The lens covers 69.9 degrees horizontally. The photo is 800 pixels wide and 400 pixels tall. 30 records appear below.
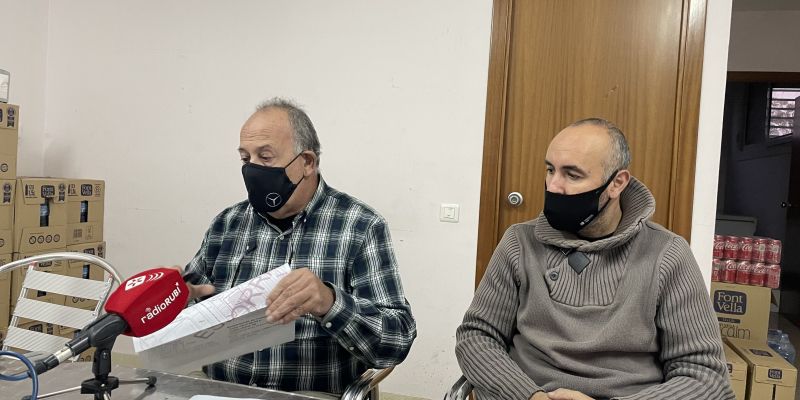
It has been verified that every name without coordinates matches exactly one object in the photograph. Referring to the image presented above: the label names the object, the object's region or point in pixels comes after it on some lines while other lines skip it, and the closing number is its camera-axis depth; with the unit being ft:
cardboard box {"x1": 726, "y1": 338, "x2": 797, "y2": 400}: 8.57
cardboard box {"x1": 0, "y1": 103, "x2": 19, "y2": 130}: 8.28
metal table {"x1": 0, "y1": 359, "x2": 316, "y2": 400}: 3.48
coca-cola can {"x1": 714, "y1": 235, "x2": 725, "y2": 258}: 11.30
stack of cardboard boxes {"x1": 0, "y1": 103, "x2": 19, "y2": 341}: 8.25
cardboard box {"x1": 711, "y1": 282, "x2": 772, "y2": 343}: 10.37
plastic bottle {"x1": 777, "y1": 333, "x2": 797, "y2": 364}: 11.12
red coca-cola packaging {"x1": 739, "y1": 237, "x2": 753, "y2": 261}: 11.07
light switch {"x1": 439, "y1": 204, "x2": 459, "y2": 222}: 9.04
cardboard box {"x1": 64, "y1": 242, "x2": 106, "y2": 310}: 9.18
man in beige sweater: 4.51
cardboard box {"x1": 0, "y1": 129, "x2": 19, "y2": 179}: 8.27
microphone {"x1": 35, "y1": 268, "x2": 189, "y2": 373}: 2.71
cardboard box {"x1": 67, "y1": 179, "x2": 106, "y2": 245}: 9.48
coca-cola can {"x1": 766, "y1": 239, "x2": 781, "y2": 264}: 10.81
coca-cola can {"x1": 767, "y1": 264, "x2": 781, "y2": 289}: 10.44
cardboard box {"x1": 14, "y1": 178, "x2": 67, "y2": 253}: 8.46
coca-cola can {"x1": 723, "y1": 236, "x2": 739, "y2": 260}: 11.23
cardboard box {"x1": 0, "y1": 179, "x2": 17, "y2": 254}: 8.22
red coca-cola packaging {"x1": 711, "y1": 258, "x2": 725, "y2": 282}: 10.88
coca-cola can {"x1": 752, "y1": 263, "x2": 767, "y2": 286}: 10.65
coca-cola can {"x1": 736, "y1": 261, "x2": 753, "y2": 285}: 10.81
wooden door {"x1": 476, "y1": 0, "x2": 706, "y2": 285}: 8.27
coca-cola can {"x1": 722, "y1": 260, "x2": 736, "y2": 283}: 10.96
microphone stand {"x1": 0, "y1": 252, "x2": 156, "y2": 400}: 2.79
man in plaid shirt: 4.80
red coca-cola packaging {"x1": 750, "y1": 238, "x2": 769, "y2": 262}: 10.91
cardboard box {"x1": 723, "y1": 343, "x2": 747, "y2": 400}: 8.63
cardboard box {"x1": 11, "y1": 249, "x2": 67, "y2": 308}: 8.50
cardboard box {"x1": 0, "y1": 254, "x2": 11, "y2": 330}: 8.26
